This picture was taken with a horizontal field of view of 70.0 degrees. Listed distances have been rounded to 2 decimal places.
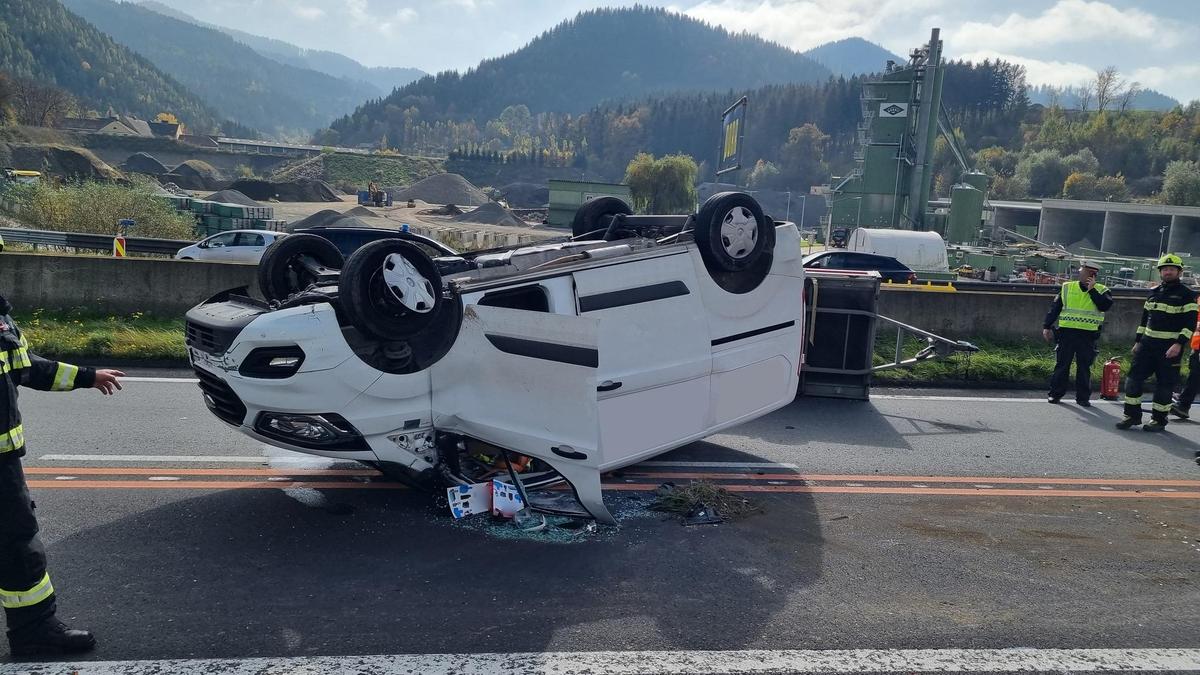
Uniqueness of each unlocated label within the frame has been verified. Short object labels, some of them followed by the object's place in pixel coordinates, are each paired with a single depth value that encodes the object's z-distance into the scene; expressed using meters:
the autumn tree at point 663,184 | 73.94
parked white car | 22.19
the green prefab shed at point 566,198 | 61.38
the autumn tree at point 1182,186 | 81.38
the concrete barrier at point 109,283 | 11.43
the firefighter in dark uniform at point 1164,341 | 8.88
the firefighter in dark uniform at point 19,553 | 3.59
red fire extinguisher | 10.46
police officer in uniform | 9.88
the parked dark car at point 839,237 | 41.58
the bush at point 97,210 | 23.23
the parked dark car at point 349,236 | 16.55
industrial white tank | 27.94
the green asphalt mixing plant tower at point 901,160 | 44.72
